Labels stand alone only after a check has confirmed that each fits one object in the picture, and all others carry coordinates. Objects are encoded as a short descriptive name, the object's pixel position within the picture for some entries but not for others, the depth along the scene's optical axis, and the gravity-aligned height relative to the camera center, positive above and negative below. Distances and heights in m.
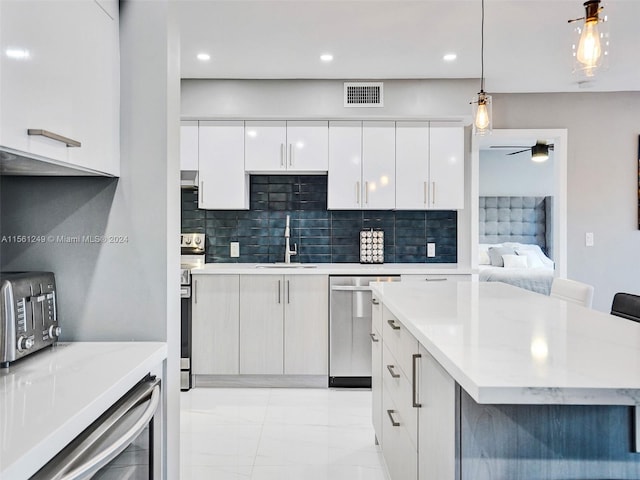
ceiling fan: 6.68 +1.31
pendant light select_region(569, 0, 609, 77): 1.71 +0.76
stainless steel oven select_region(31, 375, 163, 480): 0.91 -0.44
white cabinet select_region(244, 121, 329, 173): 4.05 +0.84
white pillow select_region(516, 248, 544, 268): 7.06 -0.23
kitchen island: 1.03 -0.39
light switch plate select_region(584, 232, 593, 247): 4.41 +0.02
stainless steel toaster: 1.21 -0.20
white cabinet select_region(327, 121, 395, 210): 4.05 +0.71
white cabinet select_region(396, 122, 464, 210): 4.05 +0.68
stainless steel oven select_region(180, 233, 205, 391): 3.81 -0.70
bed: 7.96 +0.36
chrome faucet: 4.30 -0.06
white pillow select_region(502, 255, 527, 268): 6.95 -0.27
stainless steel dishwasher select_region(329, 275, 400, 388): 3.80 -0.68
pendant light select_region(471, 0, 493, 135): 2.54 +0.70
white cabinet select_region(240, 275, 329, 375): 3.84 -0.68
